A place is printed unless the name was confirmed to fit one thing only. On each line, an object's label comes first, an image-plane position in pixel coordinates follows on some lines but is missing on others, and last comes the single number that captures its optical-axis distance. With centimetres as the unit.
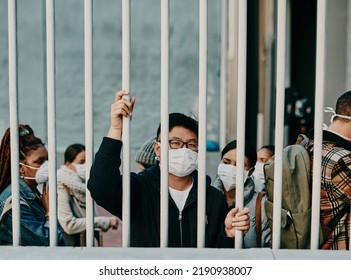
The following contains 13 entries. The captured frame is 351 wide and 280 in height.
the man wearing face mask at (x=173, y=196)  300
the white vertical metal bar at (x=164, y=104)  277
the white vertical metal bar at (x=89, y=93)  280
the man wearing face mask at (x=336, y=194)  305
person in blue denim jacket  351
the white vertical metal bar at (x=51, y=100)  281
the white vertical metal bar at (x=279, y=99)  277
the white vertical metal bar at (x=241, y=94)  278
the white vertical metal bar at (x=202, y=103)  275
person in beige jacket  500
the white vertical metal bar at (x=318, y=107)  276
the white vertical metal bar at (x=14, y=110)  283
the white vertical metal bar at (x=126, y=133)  277
